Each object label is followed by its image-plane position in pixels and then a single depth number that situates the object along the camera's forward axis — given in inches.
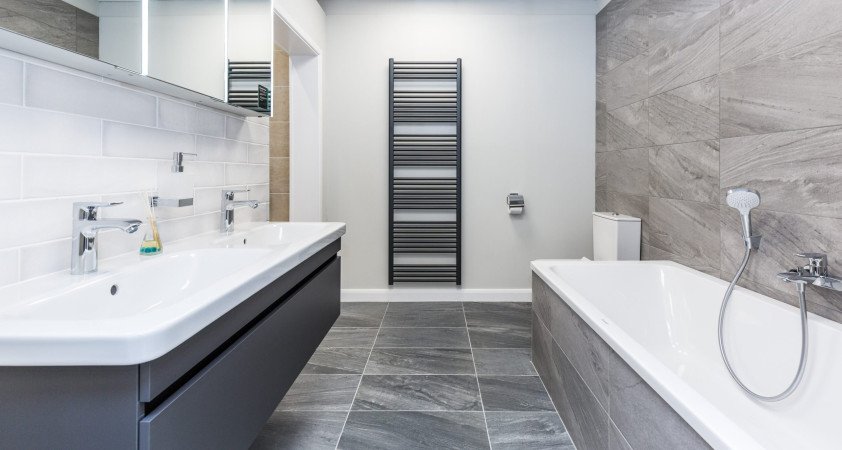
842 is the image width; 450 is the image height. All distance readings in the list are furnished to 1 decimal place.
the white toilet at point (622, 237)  114.9
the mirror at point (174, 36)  41.1
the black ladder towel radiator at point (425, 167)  143.8
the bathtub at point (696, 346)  45.7
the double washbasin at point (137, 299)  27.5
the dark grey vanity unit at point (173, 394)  28.4
